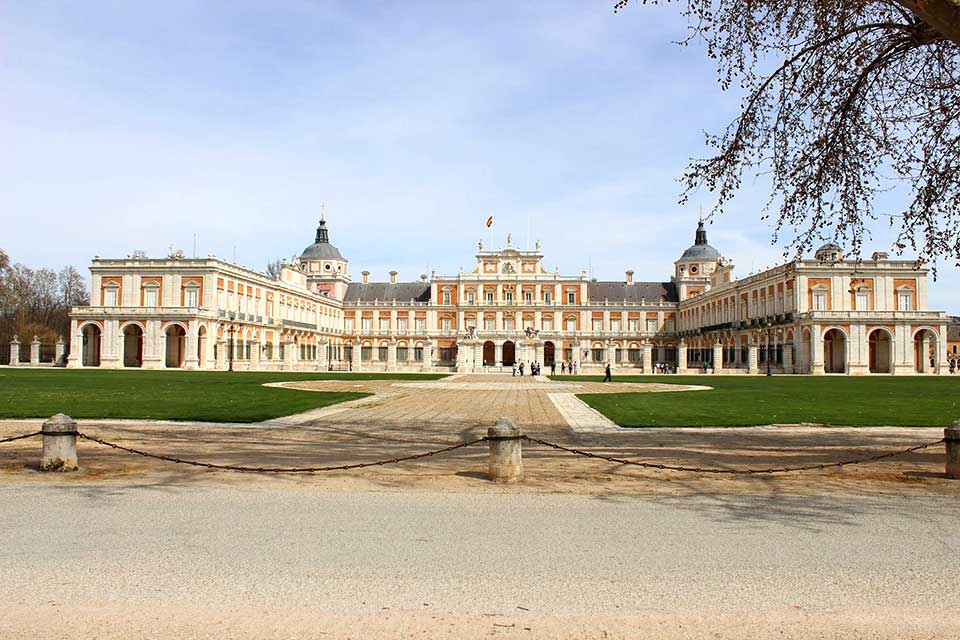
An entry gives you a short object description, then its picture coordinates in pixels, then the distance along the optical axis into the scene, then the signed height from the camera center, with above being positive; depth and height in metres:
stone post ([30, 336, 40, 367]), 54.40 +0.64
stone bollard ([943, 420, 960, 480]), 7.91 -1.00
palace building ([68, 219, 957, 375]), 53.44 +3.62
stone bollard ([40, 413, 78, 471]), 8.12 -0.93
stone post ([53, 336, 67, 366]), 55.50 +0.72
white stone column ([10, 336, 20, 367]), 53.88 +0.64
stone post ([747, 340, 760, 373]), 52.97 -0.29
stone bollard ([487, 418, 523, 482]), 7.67 -0.99
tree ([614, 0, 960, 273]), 9.62 +3.46
